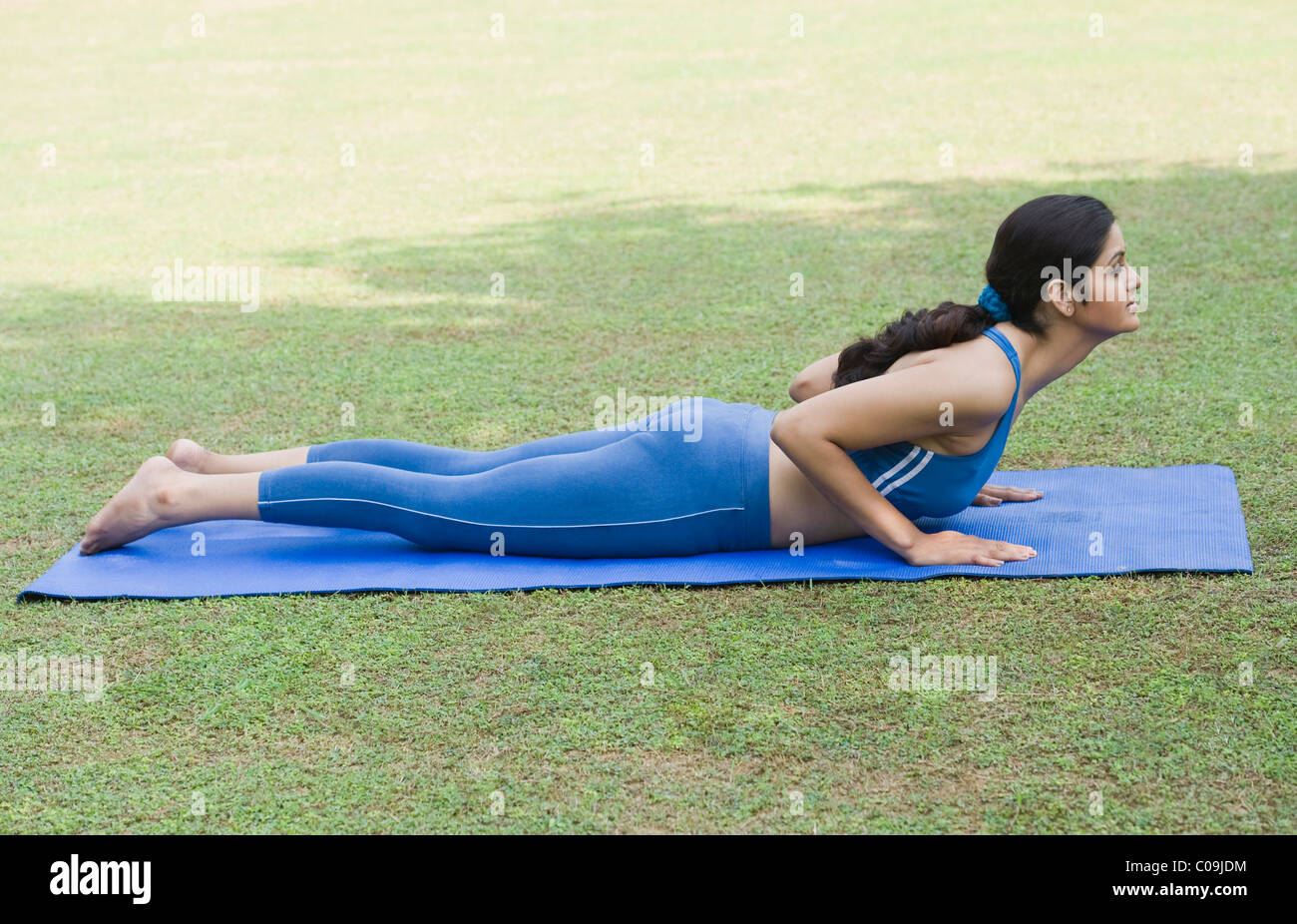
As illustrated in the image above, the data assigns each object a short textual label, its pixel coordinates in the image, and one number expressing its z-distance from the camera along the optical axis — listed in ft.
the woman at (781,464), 10.52
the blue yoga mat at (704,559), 11.39
